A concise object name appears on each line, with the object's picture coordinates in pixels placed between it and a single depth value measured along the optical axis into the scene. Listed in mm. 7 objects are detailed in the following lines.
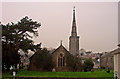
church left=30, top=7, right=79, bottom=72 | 43906
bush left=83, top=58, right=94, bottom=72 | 51556
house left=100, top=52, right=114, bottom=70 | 65219
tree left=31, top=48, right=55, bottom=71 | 41844
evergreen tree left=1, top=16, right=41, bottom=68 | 40156
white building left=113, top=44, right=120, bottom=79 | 25973
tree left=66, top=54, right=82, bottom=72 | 43406
